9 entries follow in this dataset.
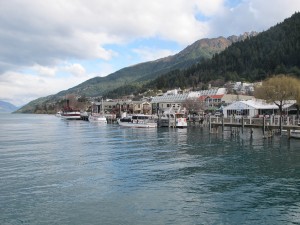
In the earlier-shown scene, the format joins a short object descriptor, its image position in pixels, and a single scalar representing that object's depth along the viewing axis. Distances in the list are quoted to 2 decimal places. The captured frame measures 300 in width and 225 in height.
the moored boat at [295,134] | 52.81
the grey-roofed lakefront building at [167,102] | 169.12
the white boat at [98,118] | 134.21
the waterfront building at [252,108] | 83.31
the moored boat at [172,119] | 89.12
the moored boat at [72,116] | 177.25
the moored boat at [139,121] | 93.88
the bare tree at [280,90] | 71.50
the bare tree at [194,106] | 130.00
